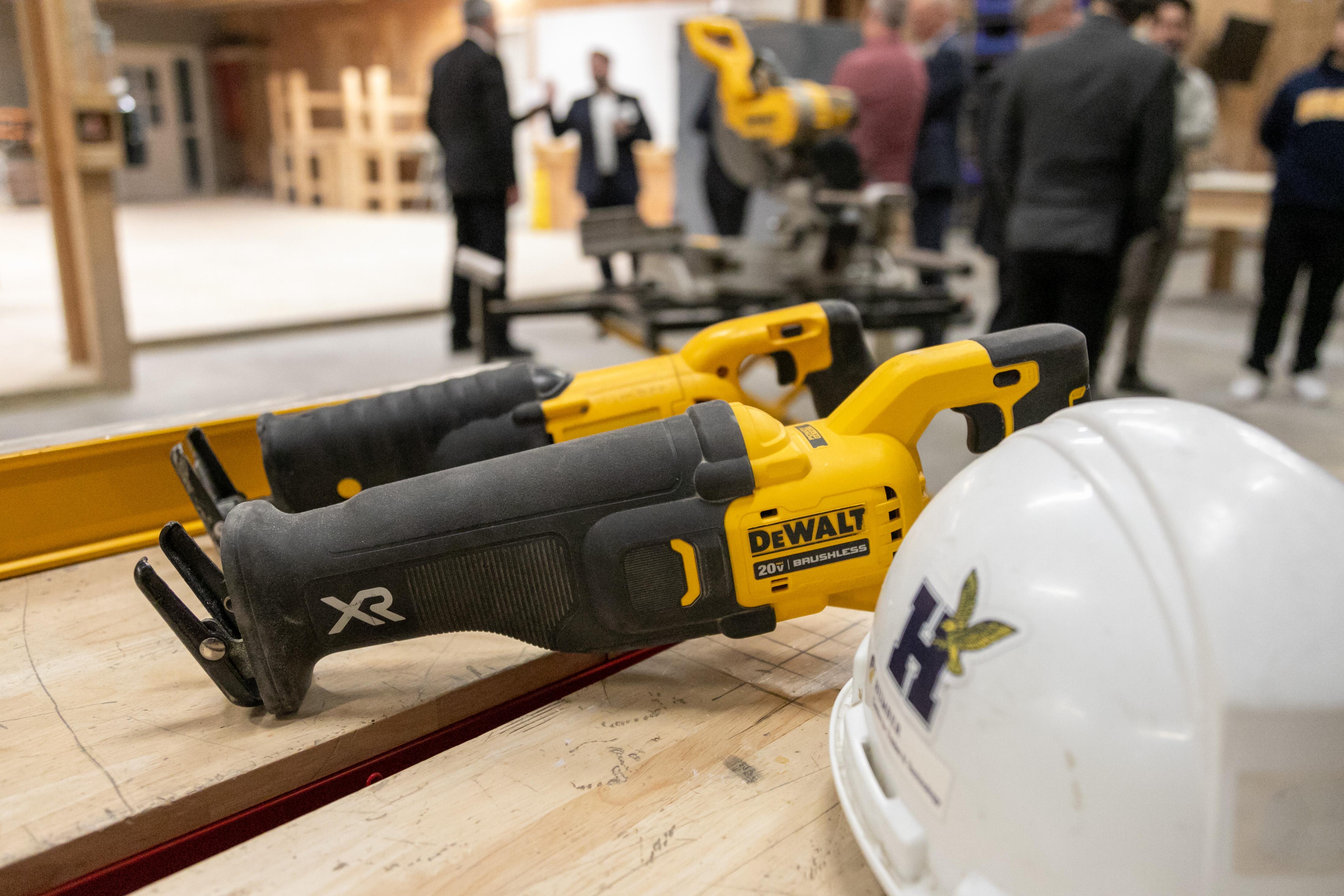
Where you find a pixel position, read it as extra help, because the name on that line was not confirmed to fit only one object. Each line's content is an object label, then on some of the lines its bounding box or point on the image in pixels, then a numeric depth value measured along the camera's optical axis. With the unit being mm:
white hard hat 704
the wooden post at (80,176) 3910
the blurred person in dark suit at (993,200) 3604
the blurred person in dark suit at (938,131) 5414
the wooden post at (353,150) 12328
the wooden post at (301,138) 13164
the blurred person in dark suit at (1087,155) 3053
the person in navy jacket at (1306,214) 3875
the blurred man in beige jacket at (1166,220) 4160
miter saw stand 3617
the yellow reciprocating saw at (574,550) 1128
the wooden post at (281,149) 13938
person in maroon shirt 4668
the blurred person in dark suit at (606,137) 6324
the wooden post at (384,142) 12125
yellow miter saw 3561
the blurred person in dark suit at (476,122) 4750
